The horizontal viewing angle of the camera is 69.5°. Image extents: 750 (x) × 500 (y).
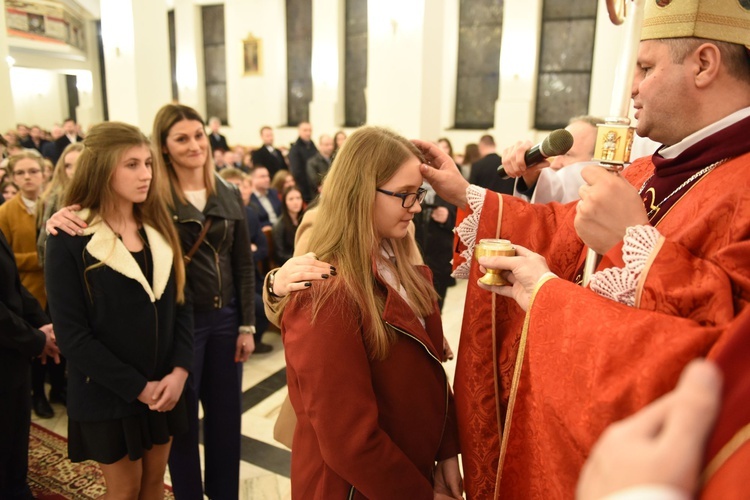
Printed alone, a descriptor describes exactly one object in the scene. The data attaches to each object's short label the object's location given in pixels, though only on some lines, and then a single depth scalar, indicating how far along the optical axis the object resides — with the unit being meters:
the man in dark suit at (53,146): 11.64
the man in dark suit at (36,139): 12.79
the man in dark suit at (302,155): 8.75
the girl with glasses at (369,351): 1.33
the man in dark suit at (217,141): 11.21
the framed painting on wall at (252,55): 13.44
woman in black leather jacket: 2.46
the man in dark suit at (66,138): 11.53
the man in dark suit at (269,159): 9.17
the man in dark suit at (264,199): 6.18
